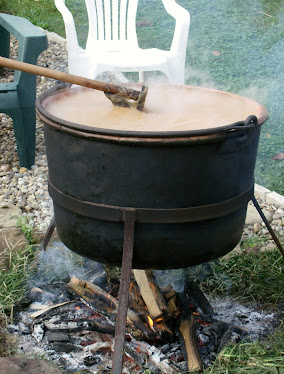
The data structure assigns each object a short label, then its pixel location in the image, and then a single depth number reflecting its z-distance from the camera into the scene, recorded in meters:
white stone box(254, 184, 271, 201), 3.90
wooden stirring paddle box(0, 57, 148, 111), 2.16
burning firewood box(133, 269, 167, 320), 2.45
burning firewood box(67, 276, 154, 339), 2.44
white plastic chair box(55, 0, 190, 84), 4.54
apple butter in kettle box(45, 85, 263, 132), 2.22
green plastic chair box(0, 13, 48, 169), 4.00
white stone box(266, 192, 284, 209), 3.81
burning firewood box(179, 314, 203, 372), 2.27
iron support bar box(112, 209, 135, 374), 2.06
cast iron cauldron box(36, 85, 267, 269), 1.98
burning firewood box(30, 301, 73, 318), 2.60
